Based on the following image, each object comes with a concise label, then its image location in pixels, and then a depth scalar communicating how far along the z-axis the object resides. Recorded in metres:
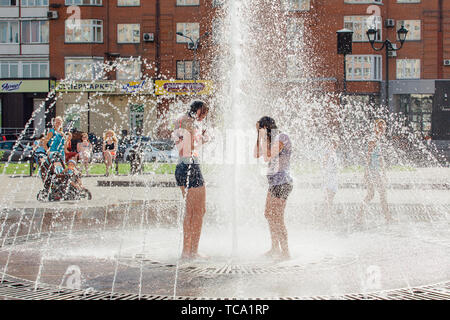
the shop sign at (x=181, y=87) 43.81
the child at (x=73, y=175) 13.36
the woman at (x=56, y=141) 13.02
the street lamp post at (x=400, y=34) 25.75
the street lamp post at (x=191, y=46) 42.51
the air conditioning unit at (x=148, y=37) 44.16
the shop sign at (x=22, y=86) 44.47
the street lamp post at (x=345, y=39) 23.89
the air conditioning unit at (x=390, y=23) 42.94
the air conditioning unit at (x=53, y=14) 44.72
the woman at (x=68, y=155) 14.18
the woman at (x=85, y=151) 22.05
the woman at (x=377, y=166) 10.26
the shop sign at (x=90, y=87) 44.22
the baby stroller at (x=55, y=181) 13.12
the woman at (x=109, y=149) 21.69
